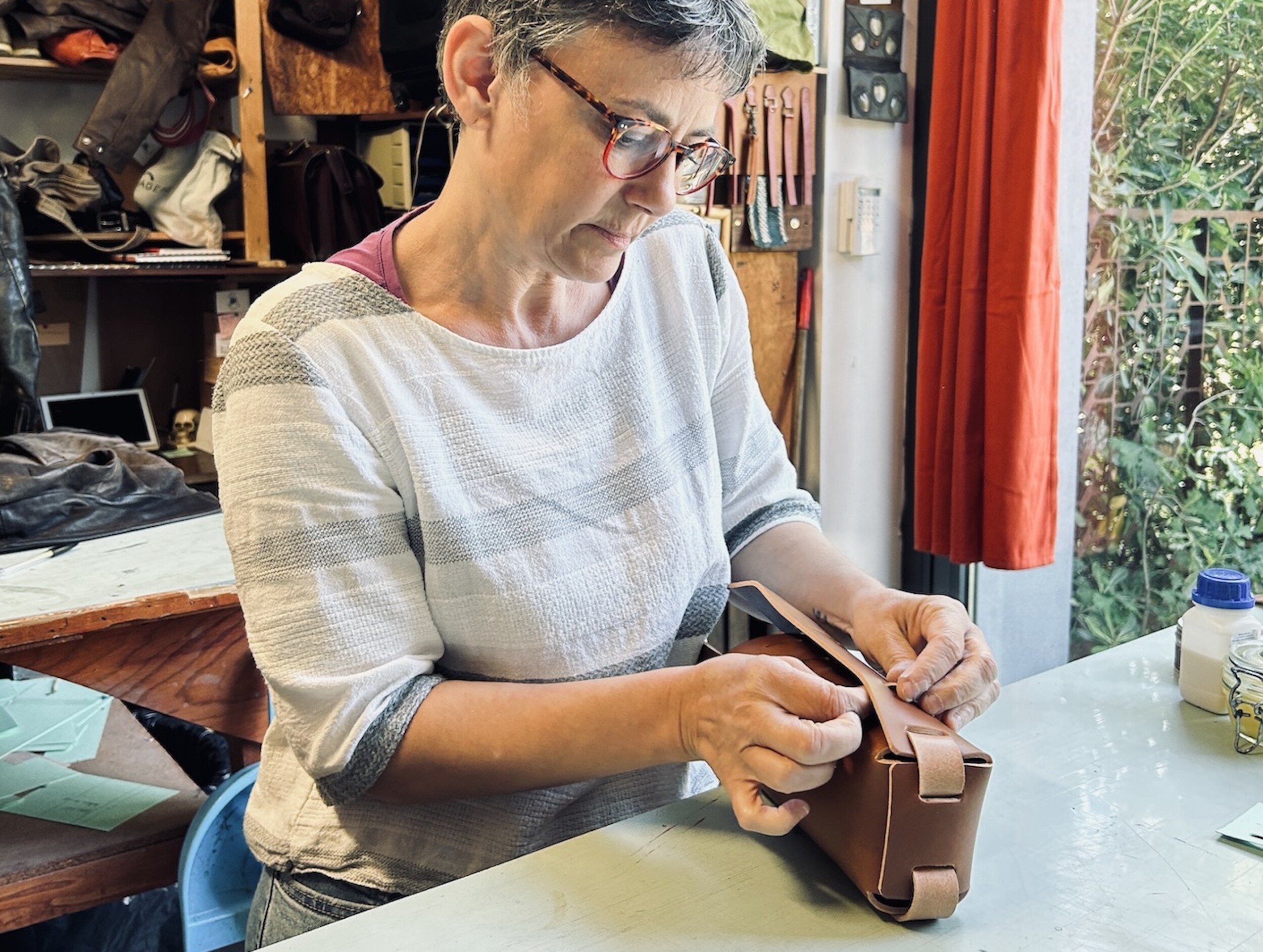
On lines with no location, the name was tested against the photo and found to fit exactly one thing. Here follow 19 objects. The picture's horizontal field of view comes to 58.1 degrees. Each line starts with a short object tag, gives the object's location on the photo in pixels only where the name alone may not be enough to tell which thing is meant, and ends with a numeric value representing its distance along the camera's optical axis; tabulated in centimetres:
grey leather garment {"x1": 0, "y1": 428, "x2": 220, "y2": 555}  221
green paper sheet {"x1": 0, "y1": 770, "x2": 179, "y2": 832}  177
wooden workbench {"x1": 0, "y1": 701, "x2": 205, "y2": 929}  163
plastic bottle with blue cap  123
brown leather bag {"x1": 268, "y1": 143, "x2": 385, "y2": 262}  340
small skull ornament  390
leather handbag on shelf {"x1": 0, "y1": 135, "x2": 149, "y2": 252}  329
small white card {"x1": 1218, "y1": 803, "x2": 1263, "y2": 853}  97
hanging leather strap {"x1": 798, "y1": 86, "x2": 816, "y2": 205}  302
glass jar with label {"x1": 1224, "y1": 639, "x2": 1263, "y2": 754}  115
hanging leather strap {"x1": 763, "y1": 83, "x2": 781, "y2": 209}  296
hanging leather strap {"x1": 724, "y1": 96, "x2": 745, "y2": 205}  294
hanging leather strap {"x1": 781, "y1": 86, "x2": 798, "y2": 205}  299
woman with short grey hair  98
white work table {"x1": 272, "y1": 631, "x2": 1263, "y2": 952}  85
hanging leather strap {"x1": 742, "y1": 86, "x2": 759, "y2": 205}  294
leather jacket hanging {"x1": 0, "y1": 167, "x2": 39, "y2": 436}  311
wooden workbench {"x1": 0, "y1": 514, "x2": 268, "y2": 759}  173
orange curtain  248
